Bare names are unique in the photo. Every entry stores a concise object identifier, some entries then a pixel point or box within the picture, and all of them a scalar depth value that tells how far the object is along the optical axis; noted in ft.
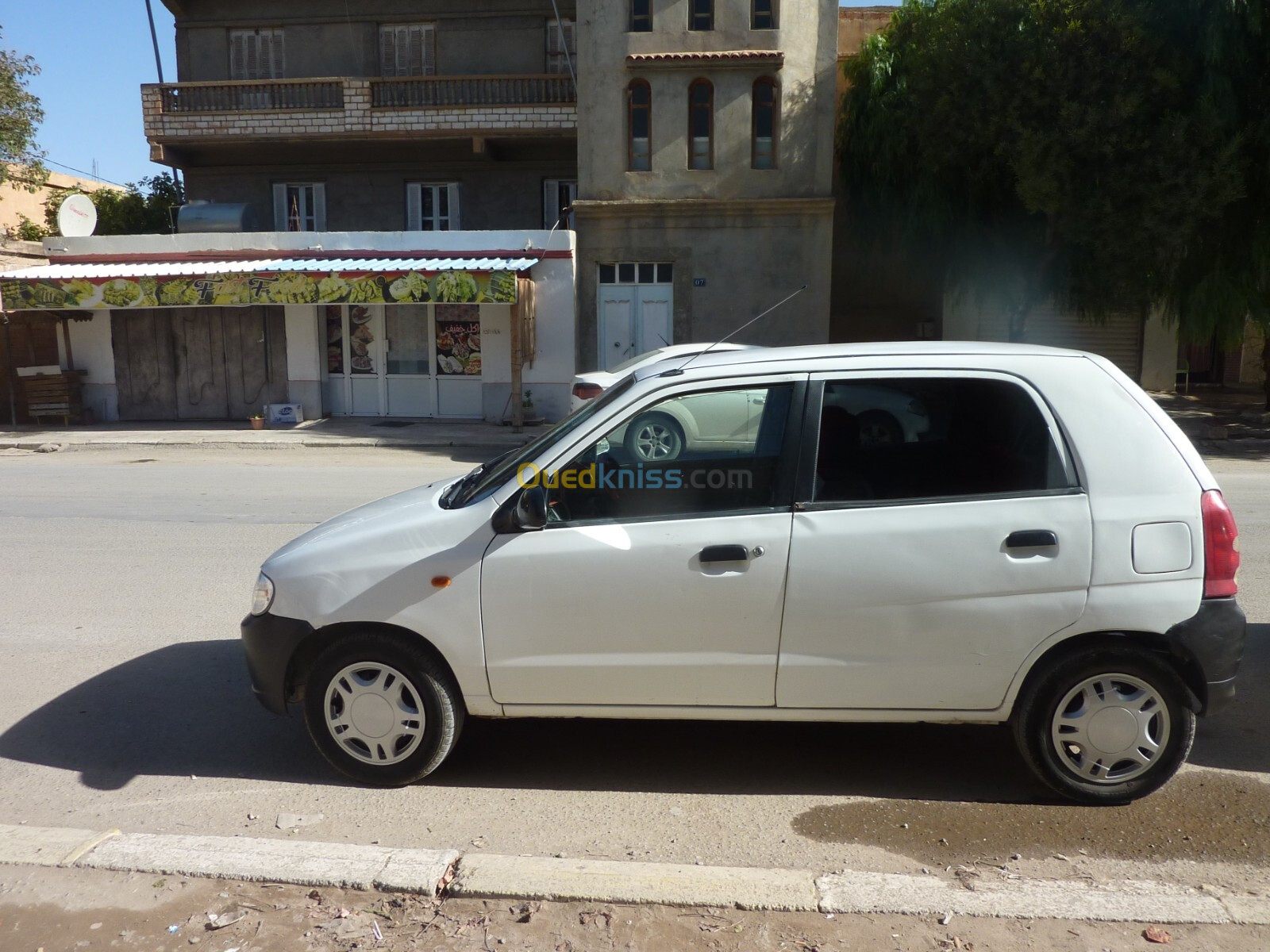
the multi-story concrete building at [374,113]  71.15
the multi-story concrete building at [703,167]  66.28
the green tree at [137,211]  94.63
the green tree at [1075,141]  51.62
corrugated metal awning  59.98
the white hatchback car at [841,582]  12.58
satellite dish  66.59
